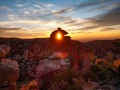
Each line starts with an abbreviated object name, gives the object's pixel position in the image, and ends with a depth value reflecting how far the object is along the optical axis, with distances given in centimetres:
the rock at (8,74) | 503
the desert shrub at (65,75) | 607
